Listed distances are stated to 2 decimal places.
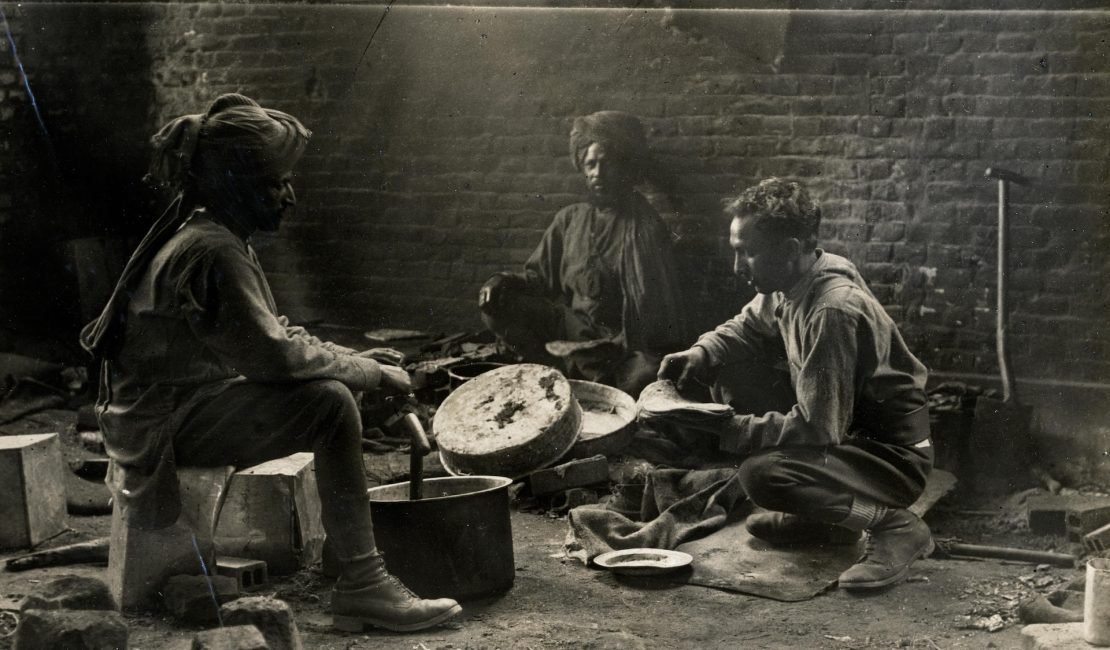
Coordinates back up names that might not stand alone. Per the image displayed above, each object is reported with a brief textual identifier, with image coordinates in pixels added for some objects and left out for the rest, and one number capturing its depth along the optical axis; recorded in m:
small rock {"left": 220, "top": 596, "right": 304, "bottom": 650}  3.75
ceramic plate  4.77
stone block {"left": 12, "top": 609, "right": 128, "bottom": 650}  3.63
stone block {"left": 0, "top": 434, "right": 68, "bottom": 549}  5.27
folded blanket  5.15
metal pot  4.41
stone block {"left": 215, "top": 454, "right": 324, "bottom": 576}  4.90
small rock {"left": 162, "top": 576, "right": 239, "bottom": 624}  4.31
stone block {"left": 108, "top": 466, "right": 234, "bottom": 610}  4.41
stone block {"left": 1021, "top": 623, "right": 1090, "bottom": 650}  3.72
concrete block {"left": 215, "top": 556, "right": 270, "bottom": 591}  4.63
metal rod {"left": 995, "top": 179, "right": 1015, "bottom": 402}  6.65
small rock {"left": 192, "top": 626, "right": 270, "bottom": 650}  3.43
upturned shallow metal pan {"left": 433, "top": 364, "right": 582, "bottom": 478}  5.31
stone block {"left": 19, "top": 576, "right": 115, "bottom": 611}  3.83
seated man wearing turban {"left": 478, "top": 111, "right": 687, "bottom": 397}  7.47
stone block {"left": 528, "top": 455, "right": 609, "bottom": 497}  5.90
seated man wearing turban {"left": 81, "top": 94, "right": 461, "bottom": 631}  4.20
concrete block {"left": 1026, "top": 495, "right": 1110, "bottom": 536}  5.60
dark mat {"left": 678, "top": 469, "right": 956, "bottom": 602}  4.66
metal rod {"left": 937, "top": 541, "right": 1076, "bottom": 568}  4.95
